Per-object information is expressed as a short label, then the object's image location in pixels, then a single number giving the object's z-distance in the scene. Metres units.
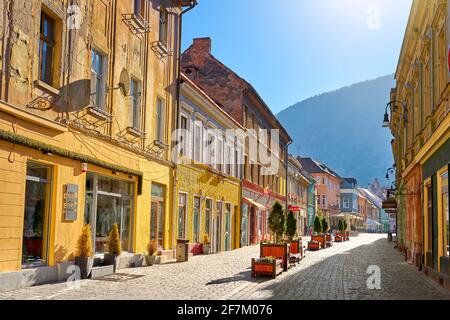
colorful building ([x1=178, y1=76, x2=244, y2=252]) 23.08
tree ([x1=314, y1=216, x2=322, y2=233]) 38.14
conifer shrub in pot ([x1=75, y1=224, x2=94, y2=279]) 13.73
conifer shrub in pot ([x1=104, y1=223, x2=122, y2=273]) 15.42
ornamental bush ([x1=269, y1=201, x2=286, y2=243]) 19.48
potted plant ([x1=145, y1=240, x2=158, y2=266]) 18.20
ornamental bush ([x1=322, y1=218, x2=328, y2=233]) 39.62
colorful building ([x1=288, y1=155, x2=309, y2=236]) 53.91
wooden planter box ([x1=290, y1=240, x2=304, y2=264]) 23.05
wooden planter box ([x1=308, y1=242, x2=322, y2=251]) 32.06
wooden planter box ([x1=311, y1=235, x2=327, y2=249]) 35.19
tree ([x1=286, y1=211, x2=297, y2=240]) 24.23
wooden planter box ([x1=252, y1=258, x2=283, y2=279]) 15.41
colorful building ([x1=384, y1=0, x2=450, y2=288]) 14.48
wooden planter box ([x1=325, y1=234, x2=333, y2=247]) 37.97
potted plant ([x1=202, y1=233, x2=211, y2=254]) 25.10
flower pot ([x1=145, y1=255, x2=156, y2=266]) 18.19
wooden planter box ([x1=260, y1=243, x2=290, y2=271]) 17.70
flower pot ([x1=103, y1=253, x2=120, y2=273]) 15.41
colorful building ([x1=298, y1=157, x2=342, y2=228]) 86.03
